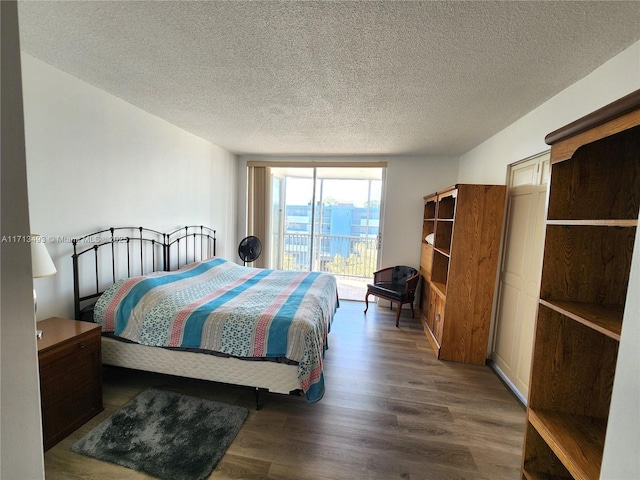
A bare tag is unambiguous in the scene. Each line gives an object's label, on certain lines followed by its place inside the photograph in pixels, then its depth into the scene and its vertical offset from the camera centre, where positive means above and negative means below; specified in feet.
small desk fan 14.28 -1.73
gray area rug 5.17 -4.69
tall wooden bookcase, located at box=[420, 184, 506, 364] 9.04 -1.64
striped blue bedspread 6.40 -2.61
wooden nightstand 5.34 -3.49
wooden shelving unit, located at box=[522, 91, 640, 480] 3.76 -0.85
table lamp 5.28 -1.06
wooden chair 12.50 -3.18
